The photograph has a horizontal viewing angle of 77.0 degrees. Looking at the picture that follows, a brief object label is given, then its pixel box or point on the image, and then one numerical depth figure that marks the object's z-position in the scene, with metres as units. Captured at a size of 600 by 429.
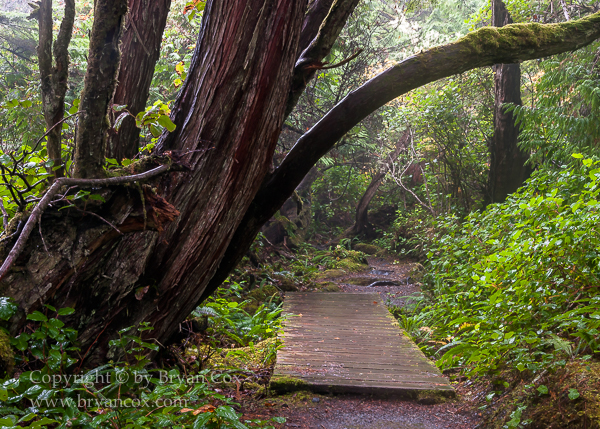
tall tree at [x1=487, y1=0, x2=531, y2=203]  8.52
